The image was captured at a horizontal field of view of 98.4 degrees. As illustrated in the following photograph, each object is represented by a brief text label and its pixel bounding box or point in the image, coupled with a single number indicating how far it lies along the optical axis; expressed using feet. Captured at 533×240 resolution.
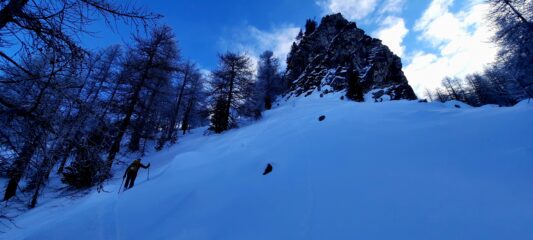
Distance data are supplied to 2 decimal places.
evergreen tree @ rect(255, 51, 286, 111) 111.96
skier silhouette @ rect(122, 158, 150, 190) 27.11
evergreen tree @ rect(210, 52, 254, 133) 59.93
